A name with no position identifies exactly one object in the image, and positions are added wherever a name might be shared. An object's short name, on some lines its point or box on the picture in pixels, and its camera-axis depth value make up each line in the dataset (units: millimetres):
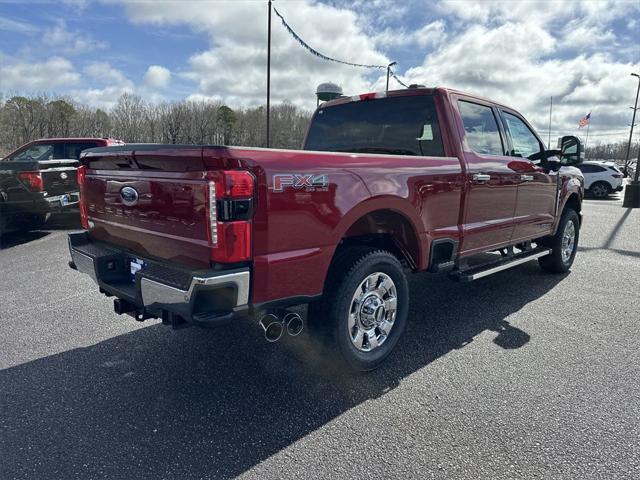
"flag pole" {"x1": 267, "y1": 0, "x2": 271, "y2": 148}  16472
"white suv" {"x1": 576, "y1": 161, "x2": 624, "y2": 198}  18234
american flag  30002
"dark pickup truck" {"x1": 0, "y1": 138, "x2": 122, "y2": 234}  7520
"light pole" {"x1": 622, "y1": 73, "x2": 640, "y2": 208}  14516
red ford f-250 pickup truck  2295
